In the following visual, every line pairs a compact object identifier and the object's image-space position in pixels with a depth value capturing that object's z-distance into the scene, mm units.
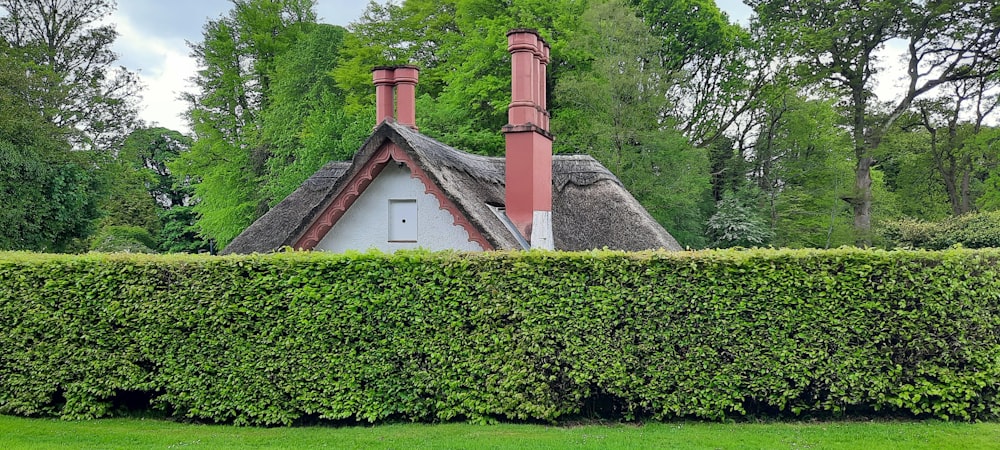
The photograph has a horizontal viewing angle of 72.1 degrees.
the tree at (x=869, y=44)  26578
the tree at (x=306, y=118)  24875
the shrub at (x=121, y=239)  35438
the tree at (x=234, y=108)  32406
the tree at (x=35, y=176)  22875
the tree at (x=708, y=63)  30531
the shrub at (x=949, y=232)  19094
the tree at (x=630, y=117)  24859
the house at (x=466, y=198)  11523
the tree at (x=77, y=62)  28938
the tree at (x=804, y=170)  29938
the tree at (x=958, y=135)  28375
